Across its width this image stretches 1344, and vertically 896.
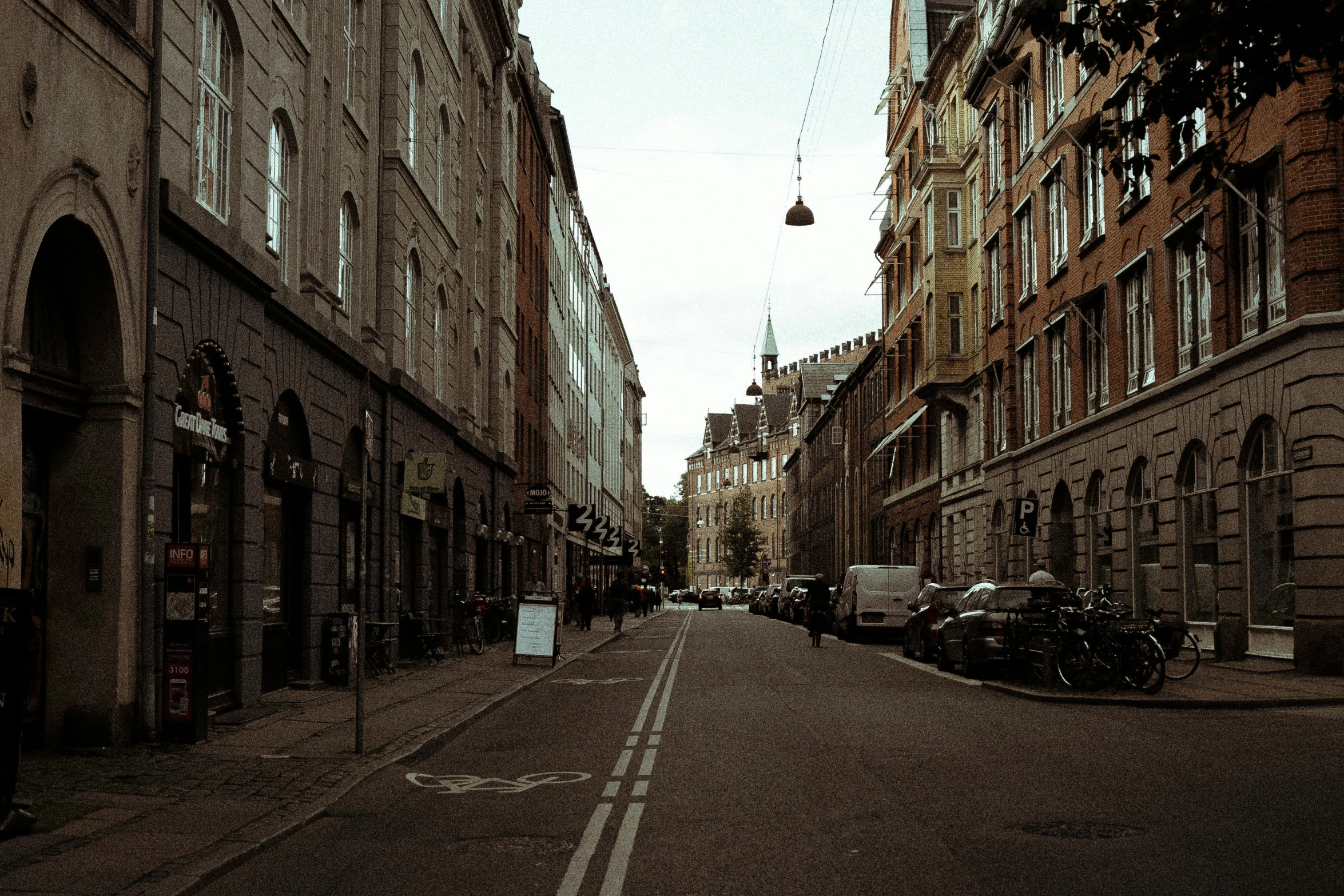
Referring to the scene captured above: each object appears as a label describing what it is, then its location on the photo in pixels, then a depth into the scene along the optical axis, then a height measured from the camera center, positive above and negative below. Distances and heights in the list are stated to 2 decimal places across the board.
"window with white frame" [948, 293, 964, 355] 47.41 +6.98
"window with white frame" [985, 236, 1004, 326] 41.16 +7.34
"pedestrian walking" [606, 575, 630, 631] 44.81 -1.82
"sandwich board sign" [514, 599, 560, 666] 24.98 -1.58
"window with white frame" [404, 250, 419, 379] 26.95 +4.41
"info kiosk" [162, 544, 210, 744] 12.66 -0.89
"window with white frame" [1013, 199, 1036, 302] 37.59 +7.50
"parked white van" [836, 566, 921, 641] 34.84 -1.37
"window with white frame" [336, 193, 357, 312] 22.48 +4.39
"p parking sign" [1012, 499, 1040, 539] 24.91 +0.42
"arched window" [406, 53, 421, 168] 26.73 +7.87
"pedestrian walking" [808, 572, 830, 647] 32.44 -1.49
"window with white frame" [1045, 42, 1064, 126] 34.66 +10.91
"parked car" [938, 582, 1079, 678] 20.60 -1.08
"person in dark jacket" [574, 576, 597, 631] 45.03 -2.00
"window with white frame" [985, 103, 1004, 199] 40.91 +10.93
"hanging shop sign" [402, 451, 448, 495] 15.27 +0.71
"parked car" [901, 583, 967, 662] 25.73 -1.32
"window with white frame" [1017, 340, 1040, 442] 37.44 +3.83
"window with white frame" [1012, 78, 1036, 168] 37.50 +10.91
